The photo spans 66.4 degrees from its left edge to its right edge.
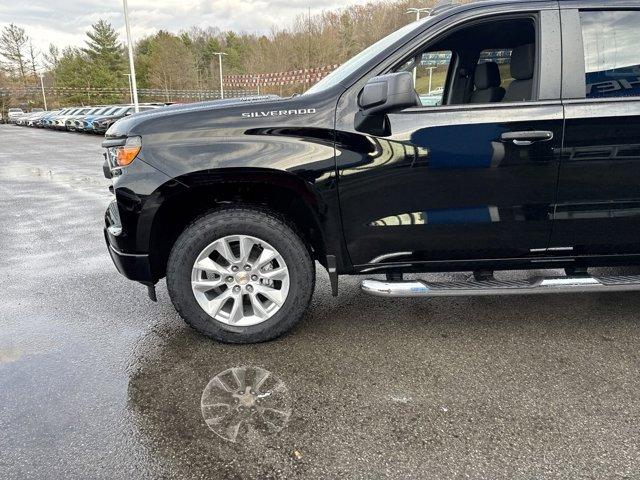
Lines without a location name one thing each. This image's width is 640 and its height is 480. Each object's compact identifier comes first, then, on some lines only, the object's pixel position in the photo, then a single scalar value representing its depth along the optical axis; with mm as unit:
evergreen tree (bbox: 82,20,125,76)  64062
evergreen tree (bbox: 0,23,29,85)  66375
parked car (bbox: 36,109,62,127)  35938
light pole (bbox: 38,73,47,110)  66969
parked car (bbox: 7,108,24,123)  50969
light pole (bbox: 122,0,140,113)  20281
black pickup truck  2777
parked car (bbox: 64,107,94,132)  28623
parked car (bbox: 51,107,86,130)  31031
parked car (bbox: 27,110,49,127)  38853
